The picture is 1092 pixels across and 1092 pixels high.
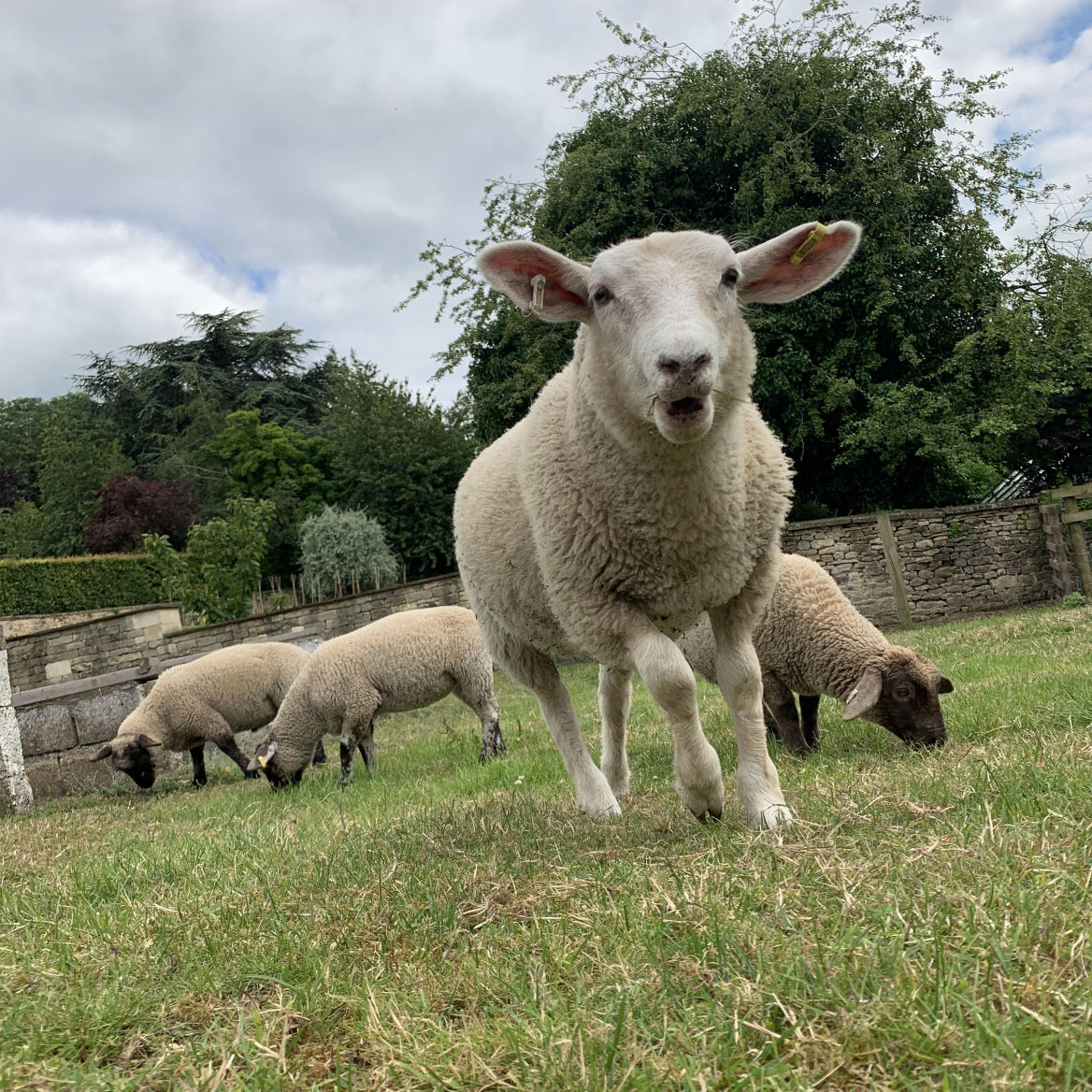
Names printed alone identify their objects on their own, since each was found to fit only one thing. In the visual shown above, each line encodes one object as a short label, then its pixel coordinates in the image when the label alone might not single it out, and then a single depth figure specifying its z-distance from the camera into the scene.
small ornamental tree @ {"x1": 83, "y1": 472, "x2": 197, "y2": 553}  33.34
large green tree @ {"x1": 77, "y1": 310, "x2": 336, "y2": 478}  41.84
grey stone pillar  7.62
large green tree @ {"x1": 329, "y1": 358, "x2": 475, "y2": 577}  30.25
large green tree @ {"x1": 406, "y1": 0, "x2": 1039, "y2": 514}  16.59
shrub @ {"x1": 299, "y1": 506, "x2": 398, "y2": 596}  26.52
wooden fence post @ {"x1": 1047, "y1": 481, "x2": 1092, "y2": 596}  13.81
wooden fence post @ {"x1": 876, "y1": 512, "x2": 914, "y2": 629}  14.73
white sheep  2.91
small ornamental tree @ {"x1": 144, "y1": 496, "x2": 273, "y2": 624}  17.26
